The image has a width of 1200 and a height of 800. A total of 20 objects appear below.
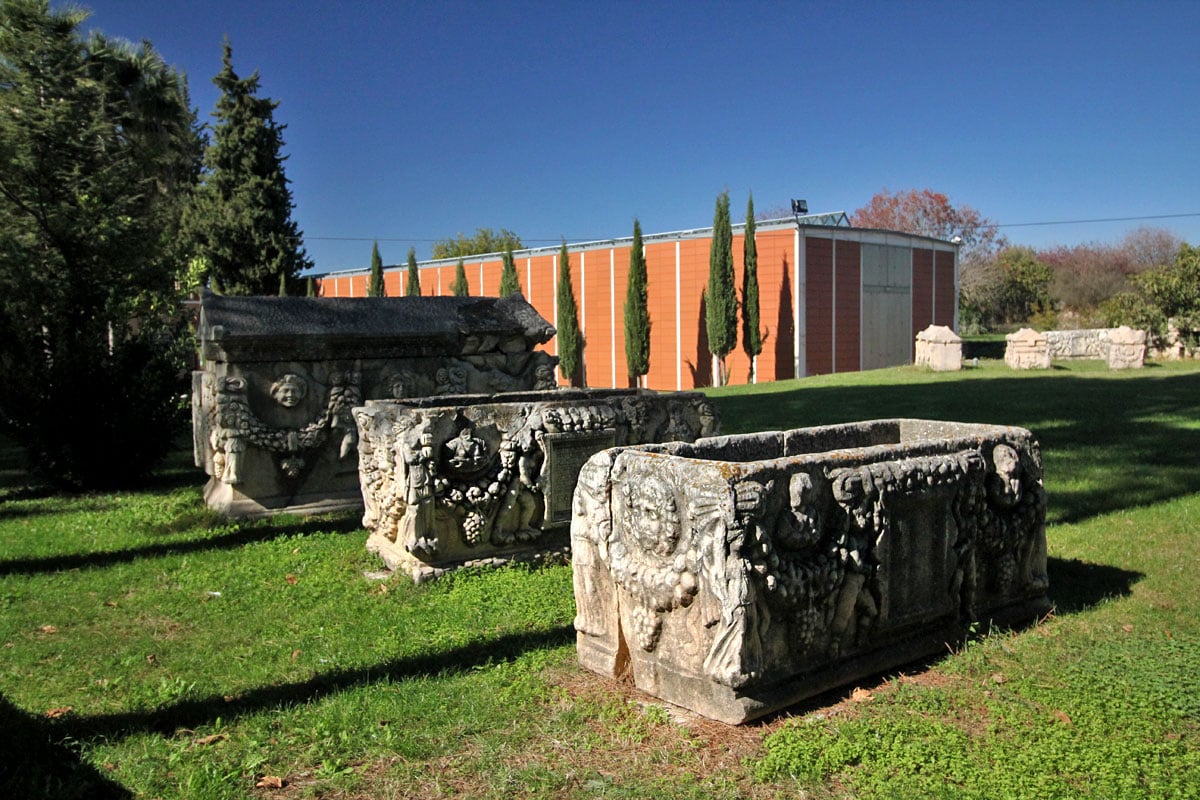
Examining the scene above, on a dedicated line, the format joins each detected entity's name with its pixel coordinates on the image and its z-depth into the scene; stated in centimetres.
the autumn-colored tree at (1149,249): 5566
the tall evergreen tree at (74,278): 941
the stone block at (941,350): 2064
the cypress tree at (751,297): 2433
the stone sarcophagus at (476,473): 567
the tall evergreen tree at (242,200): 2756
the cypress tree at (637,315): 2625
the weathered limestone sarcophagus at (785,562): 345
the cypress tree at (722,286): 2433
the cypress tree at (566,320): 2844
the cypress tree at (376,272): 3494
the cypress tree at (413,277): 3378
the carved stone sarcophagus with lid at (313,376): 766
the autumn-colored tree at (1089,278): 5197
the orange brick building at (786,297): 2441
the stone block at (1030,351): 2048
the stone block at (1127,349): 2008
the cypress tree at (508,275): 2964
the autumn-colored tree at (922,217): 4975
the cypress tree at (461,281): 3244
